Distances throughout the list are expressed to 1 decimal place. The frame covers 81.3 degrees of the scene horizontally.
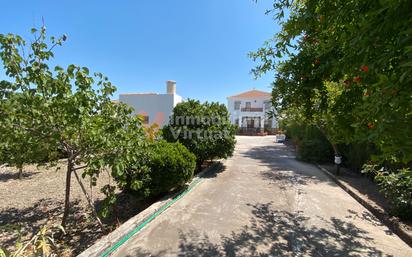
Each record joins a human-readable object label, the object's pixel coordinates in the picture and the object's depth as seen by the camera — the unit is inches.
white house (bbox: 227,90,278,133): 1646.2
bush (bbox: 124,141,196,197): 210.8
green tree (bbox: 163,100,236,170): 348.8
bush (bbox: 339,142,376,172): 347.9
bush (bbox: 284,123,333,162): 482.0
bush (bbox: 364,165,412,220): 197.6
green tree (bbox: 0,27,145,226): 125.3
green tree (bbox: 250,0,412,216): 56.4
